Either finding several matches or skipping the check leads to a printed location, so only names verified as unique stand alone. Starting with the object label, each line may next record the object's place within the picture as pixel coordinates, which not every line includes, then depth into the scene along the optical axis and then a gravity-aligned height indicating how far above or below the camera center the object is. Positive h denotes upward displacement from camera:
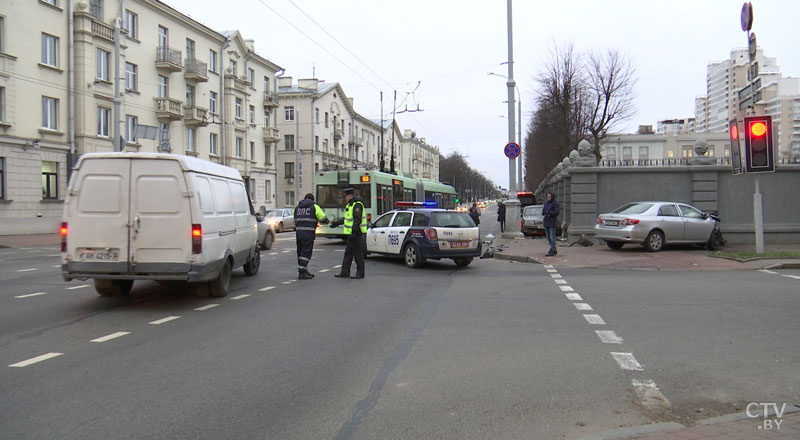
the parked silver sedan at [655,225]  17.09 -0.06
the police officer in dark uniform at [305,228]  12.14 -0.05
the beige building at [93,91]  26.50 +7.48
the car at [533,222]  26.81 +0.09
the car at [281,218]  32.88 +0.46
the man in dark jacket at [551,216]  16.91 +0.22
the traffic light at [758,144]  15.02 +2.00
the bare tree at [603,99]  39.53 +8.52
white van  8.36 +0.09
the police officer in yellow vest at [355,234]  12.26 -0.18
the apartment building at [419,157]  112.69 +13.97
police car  14.12 -0.28
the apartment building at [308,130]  62.16 +10.42
